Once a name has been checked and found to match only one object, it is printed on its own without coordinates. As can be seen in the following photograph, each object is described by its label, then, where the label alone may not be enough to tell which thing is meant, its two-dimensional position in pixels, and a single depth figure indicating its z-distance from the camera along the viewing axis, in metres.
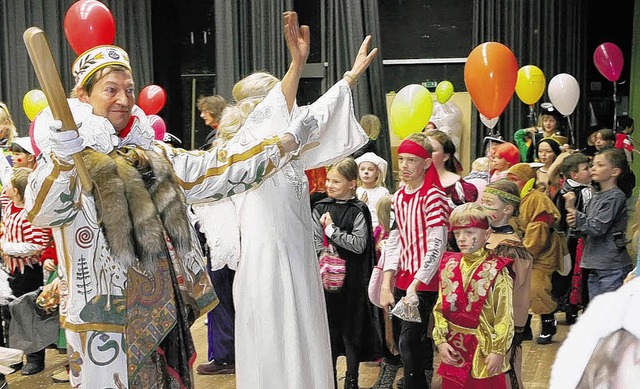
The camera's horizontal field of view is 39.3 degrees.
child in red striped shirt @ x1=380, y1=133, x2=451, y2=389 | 4.05
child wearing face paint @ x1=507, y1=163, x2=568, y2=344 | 5.44
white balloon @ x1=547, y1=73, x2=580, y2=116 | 8.34
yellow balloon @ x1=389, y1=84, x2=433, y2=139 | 6.14
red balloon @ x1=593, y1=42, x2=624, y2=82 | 9.45
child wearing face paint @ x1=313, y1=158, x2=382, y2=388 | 4.46
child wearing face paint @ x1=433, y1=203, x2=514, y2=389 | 3.63
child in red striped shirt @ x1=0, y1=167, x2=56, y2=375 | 5.04
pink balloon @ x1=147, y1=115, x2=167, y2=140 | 6.48
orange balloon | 5.75
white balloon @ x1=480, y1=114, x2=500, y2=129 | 5.89
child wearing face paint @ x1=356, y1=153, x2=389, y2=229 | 5.41
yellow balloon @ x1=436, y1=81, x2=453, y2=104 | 9.21
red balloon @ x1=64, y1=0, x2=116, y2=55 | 2.93
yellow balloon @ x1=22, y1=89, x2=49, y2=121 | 7.53
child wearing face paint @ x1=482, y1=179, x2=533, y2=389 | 3.84
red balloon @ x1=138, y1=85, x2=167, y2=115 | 7.68
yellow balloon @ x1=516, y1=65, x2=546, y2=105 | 8.34
